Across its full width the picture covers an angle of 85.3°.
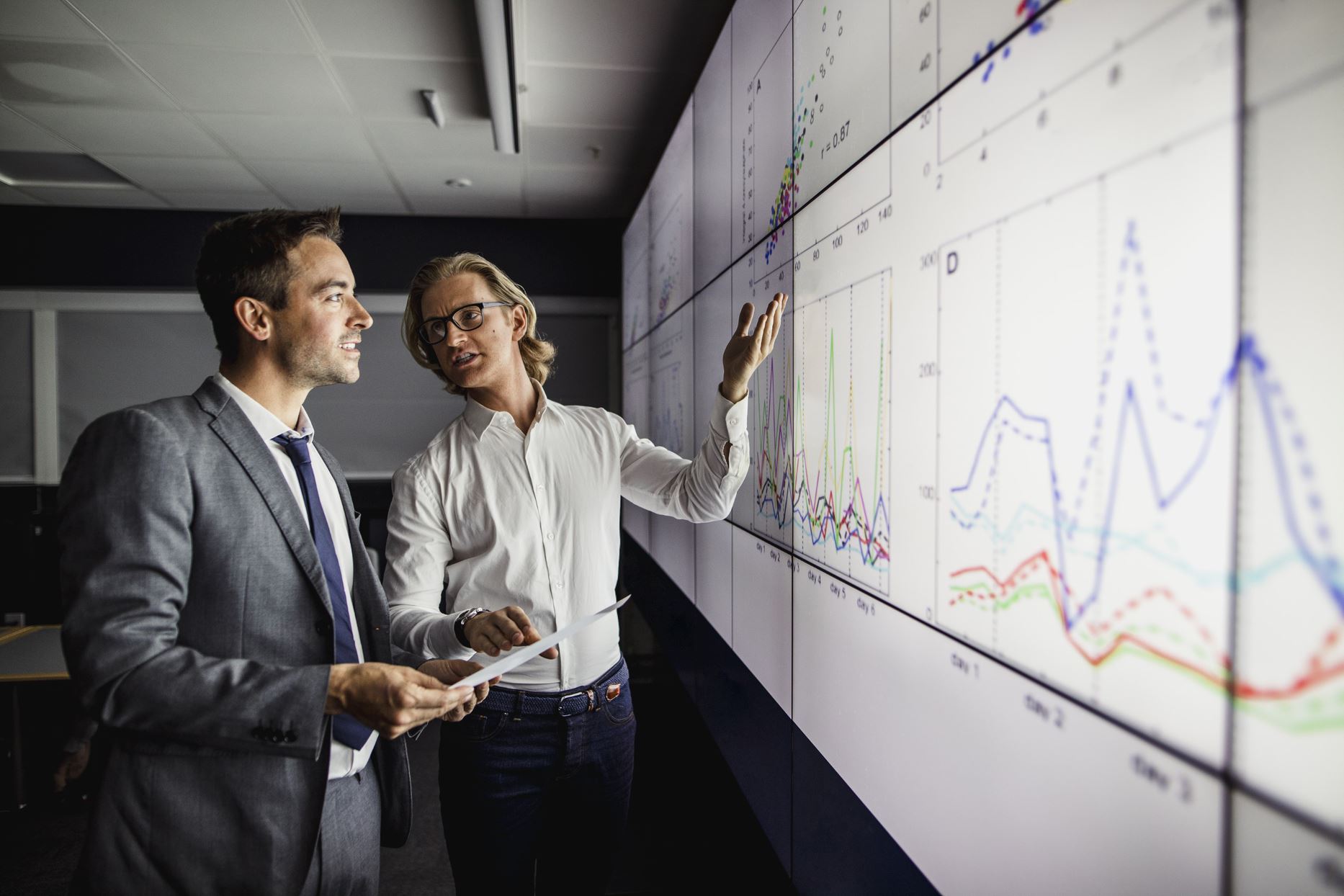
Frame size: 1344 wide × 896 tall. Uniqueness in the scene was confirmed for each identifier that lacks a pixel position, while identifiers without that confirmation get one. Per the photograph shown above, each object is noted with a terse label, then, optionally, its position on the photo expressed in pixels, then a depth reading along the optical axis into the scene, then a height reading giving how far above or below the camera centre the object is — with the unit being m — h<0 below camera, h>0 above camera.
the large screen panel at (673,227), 2.38 +0.75
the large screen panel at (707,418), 1.87 +0.04
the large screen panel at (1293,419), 0.44 +0.01
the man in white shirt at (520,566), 1.34 -0.26
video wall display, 0.47 +0.00
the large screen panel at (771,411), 1.44 +0.05
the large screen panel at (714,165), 1.89 +0.75
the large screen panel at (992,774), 0.57 -0.34
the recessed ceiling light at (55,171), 3.61 +1.33
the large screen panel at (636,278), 3.39 +0.79
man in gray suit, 0.91 -0.29
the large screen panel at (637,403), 3.36 +0.15
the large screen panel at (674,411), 2.32 +0.08
